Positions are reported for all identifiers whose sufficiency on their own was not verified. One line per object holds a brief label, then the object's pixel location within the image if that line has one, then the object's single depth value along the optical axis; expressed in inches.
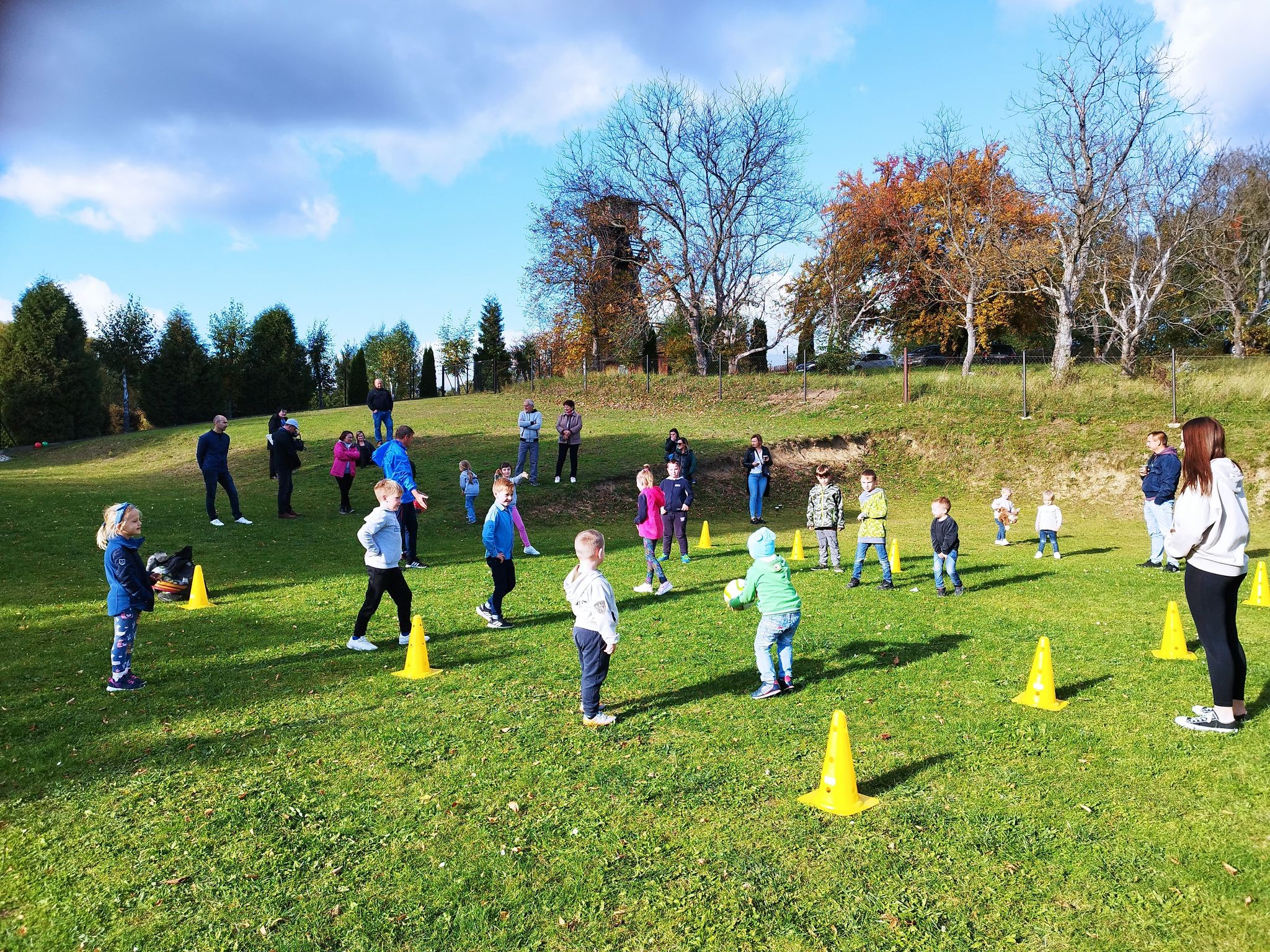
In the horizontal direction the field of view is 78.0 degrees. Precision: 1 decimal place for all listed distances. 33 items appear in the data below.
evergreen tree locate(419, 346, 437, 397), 2298.2
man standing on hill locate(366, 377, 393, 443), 830.5
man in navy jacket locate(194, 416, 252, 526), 667.4
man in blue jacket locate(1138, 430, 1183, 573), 514.3
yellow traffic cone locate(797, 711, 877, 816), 201.0
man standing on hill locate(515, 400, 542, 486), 847.7
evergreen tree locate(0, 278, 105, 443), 1718.8
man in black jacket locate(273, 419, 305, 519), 732.0
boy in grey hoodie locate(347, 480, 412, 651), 334.0
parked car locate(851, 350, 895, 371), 1584.9
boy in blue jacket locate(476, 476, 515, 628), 373.4
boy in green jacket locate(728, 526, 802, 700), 287.0
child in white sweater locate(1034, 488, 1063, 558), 574.9
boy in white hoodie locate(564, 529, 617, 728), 261.3
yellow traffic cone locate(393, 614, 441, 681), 314.7
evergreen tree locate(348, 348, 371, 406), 2177.7
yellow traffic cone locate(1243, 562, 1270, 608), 407.2
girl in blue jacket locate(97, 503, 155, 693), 293.4
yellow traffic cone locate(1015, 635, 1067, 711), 267.1
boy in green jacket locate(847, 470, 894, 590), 466.3
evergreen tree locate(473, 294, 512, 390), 2315.9
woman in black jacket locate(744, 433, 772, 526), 788.0
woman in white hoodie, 231.8
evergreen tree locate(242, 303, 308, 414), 2150.6
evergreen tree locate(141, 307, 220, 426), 1946.4
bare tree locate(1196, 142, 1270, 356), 1427.2
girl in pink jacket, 474.0
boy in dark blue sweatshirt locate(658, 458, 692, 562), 540.1
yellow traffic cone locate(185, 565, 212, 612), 438.6
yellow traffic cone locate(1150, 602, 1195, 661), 312.8
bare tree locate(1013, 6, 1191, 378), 1186.6
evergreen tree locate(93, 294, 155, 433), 2081.7
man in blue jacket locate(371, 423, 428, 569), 535.2
